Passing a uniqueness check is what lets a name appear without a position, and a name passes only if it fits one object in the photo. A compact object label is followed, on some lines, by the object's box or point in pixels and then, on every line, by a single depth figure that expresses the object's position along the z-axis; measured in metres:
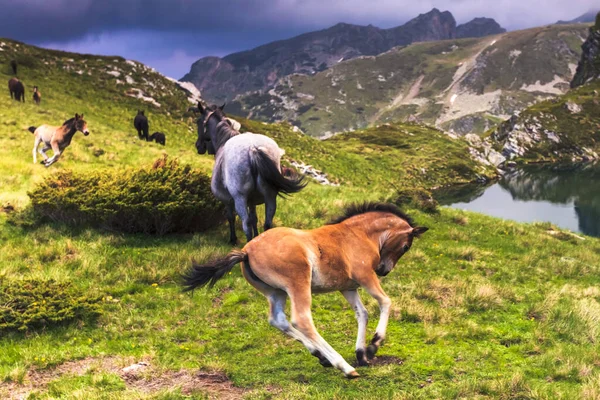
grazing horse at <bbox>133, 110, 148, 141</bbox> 33.47
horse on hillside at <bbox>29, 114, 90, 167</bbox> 20.41
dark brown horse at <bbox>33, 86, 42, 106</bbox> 36.28
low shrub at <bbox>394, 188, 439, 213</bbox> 20.88
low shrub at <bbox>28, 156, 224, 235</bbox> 12.69
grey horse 11.14
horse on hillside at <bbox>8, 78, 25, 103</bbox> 34.72
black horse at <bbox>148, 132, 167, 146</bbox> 34.81
